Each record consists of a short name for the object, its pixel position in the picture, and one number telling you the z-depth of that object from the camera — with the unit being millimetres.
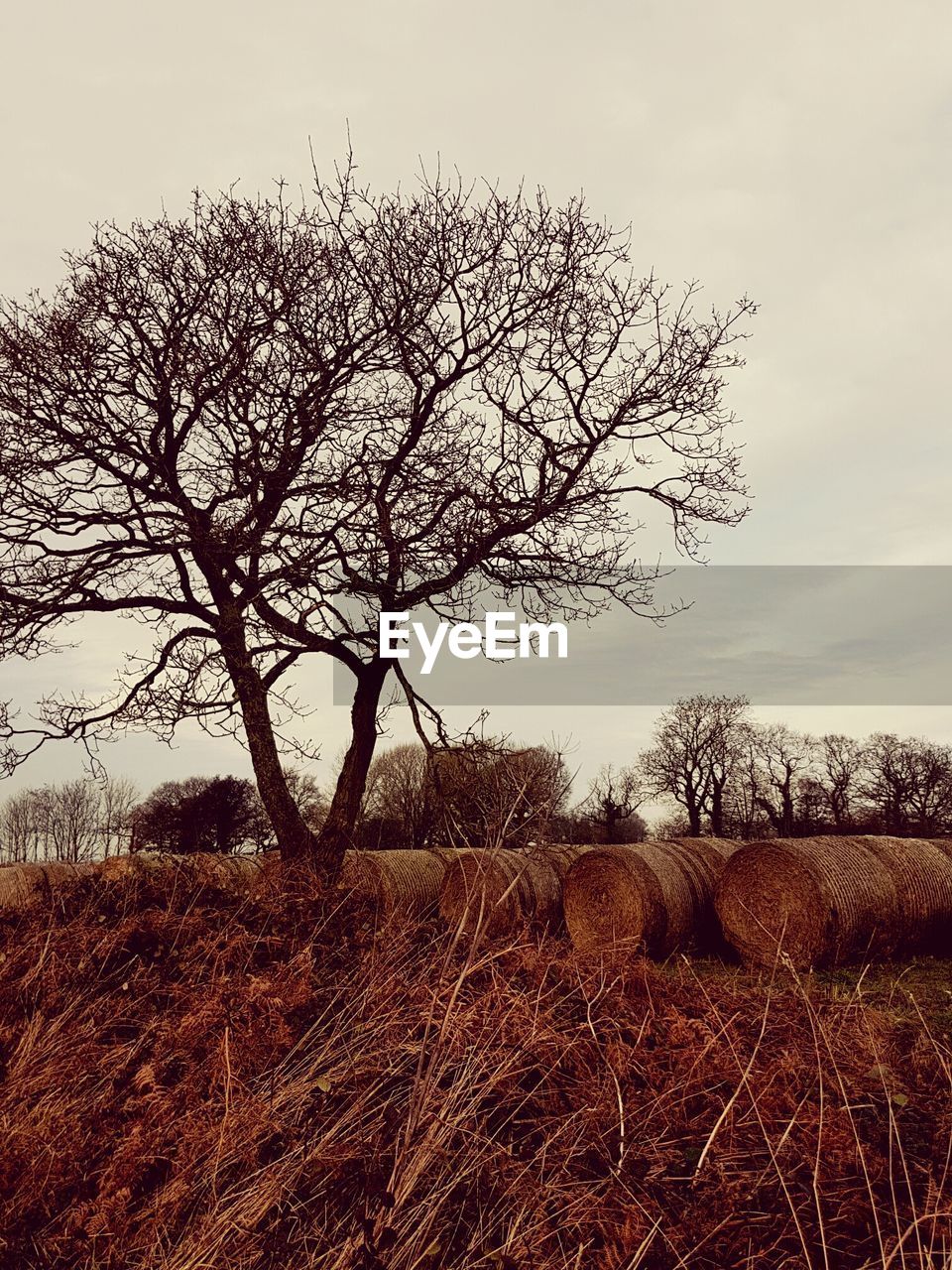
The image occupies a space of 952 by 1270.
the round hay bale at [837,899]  13242
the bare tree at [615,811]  53562
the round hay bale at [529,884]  16391
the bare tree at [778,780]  56344
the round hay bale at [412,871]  18172
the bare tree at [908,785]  57625
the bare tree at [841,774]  61875
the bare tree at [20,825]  59500
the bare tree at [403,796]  25578
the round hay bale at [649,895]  15141
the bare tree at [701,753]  58500
